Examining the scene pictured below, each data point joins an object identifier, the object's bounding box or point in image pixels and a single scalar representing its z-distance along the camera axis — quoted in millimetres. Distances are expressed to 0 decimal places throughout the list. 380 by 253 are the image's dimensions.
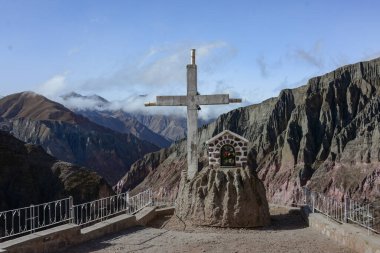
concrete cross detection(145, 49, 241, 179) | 19500
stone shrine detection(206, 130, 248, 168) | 18500
